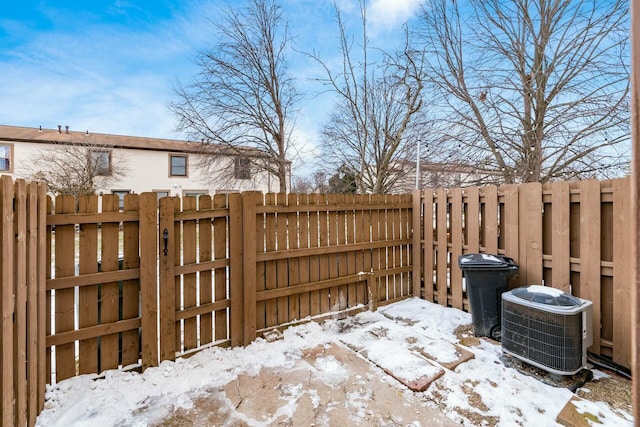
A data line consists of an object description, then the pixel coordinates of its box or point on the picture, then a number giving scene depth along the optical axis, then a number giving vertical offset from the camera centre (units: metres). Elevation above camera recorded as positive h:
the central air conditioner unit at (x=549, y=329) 2.77 -1.10
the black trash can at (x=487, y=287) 3.68 -0.91
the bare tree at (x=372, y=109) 7.20 +3.11
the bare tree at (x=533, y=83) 4.94 +2.27
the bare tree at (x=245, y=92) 9.47 +3.98
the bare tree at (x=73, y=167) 13.52 +2.18
